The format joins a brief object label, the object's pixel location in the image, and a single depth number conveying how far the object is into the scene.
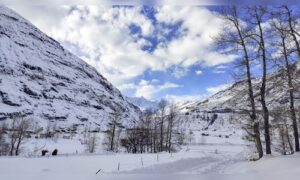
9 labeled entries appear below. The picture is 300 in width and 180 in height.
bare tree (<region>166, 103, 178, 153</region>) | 30.69
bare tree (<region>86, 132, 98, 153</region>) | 34.28
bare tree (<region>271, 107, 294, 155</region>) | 9.45
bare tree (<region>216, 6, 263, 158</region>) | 10.67
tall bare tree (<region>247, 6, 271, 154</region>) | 9.92
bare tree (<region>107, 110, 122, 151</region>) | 34.65
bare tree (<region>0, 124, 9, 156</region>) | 31.12
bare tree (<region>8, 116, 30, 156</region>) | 31.91
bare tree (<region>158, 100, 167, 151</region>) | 30.86
